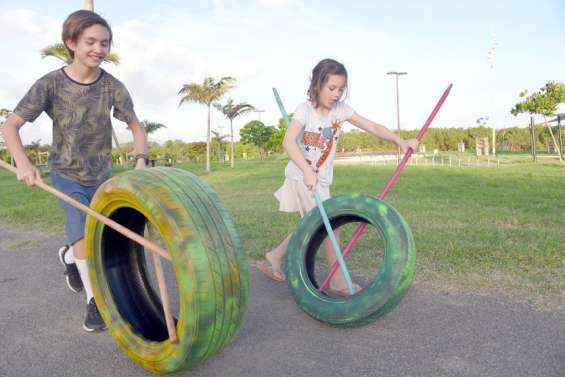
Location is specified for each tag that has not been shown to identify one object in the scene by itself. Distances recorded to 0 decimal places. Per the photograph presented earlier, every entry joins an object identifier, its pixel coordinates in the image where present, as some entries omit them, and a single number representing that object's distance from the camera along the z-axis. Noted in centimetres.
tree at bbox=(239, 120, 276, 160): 5667
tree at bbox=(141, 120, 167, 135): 3956
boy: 299
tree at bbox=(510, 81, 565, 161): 2920
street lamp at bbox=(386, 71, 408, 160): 3861
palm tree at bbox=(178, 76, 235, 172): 3209
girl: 352
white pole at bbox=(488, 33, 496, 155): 4648
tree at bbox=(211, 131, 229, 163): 5200
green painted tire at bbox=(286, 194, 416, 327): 287
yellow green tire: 218
